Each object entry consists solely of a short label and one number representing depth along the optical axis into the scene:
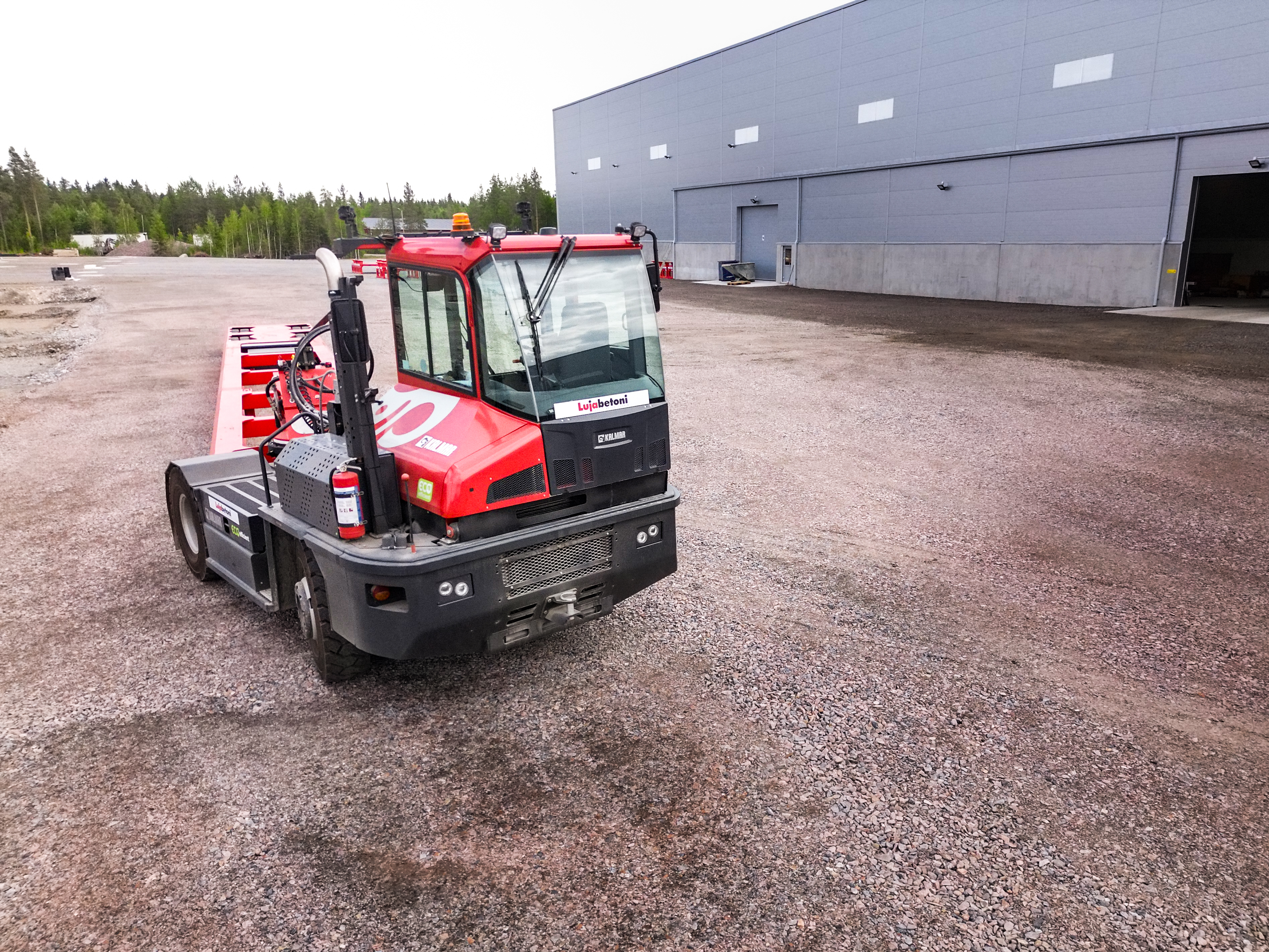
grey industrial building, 23.67
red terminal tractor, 4.42
